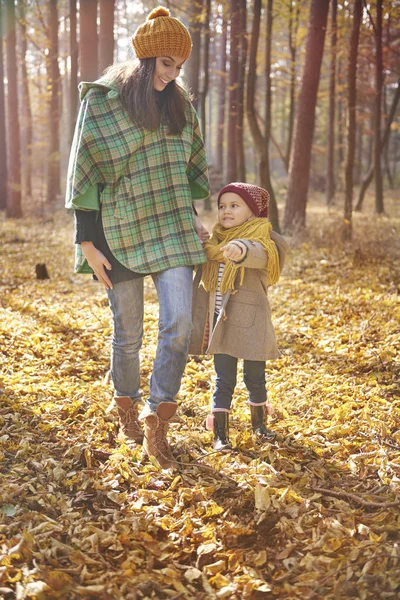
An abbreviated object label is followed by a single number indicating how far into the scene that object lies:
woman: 3.19
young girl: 3.46
